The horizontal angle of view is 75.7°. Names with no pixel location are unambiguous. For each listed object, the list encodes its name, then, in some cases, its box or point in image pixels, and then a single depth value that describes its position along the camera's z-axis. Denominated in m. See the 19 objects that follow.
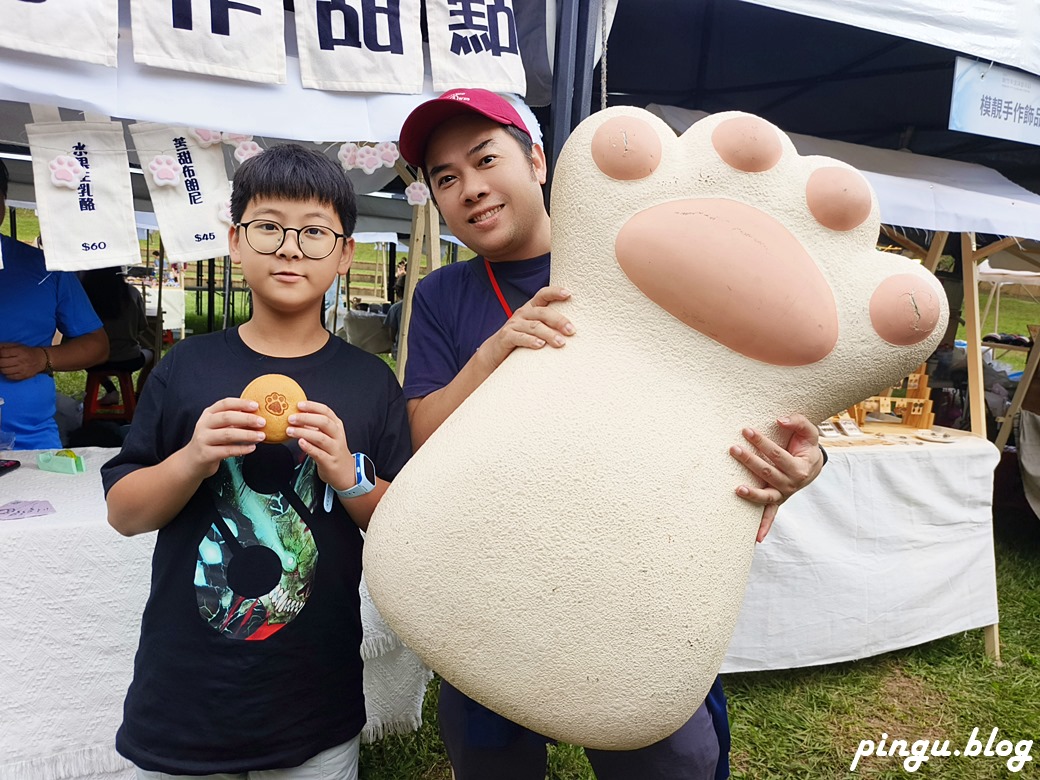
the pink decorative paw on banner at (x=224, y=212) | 2.00
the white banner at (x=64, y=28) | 1.53
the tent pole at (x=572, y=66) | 2.09
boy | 0.99
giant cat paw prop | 0.79
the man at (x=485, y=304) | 1.06
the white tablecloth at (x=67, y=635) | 1.53
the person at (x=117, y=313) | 3.78
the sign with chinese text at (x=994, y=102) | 2.50
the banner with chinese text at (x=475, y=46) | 1.98
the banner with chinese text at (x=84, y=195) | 1.78
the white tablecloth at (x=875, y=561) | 2.42
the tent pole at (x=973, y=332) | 2.79
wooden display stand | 3.01
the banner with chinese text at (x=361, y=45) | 1.85
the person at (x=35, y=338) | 2.06
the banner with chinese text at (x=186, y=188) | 1.95
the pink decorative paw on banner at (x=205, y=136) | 1.97
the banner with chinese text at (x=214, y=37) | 1.67
